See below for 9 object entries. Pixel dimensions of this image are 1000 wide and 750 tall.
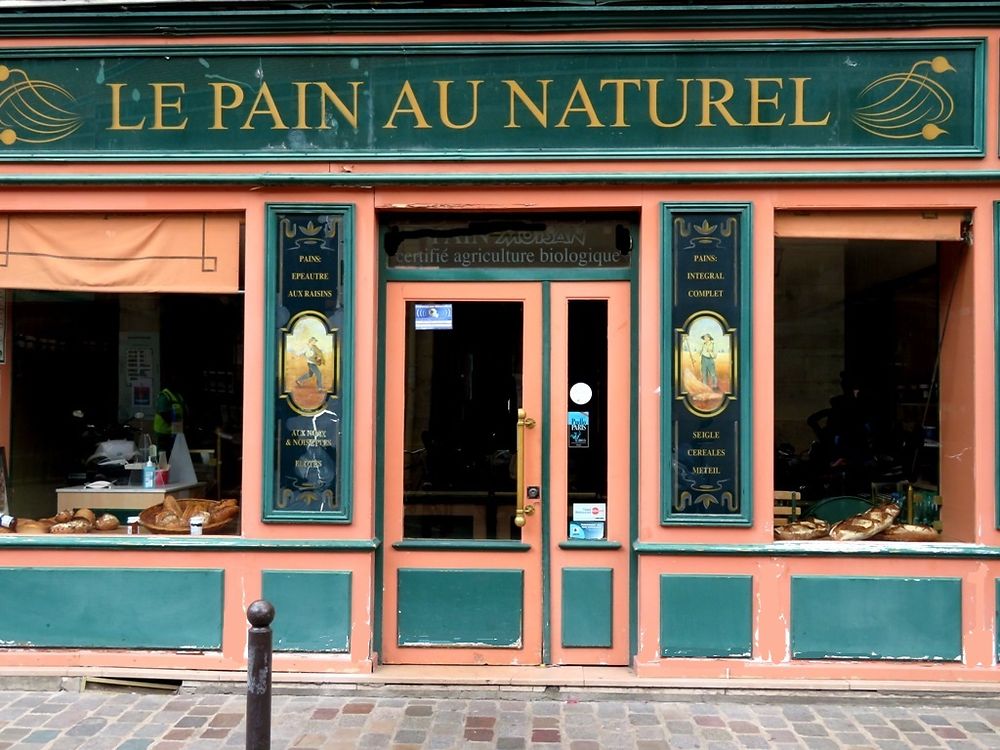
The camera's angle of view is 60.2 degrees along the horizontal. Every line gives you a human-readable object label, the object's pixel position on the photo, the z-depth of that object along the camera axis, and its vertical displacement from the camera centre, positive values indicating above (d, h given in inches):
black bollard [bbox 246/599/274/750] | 126.3 -43.9
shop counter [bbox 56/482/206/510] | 230.2 -29.7
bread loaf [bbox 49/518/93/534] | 218.2 -36.2
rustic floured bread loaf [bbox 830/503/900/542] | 215.8 -34.0
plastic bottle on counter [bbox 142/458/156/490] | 234.2 -24.8
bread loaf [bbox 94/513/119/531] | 222.8 -35.7
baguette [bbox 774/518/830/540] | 214.1 -35.2
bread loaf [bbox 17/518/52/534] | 222.4 -36.8
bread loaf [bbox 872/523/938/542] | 213.3 -35.6
